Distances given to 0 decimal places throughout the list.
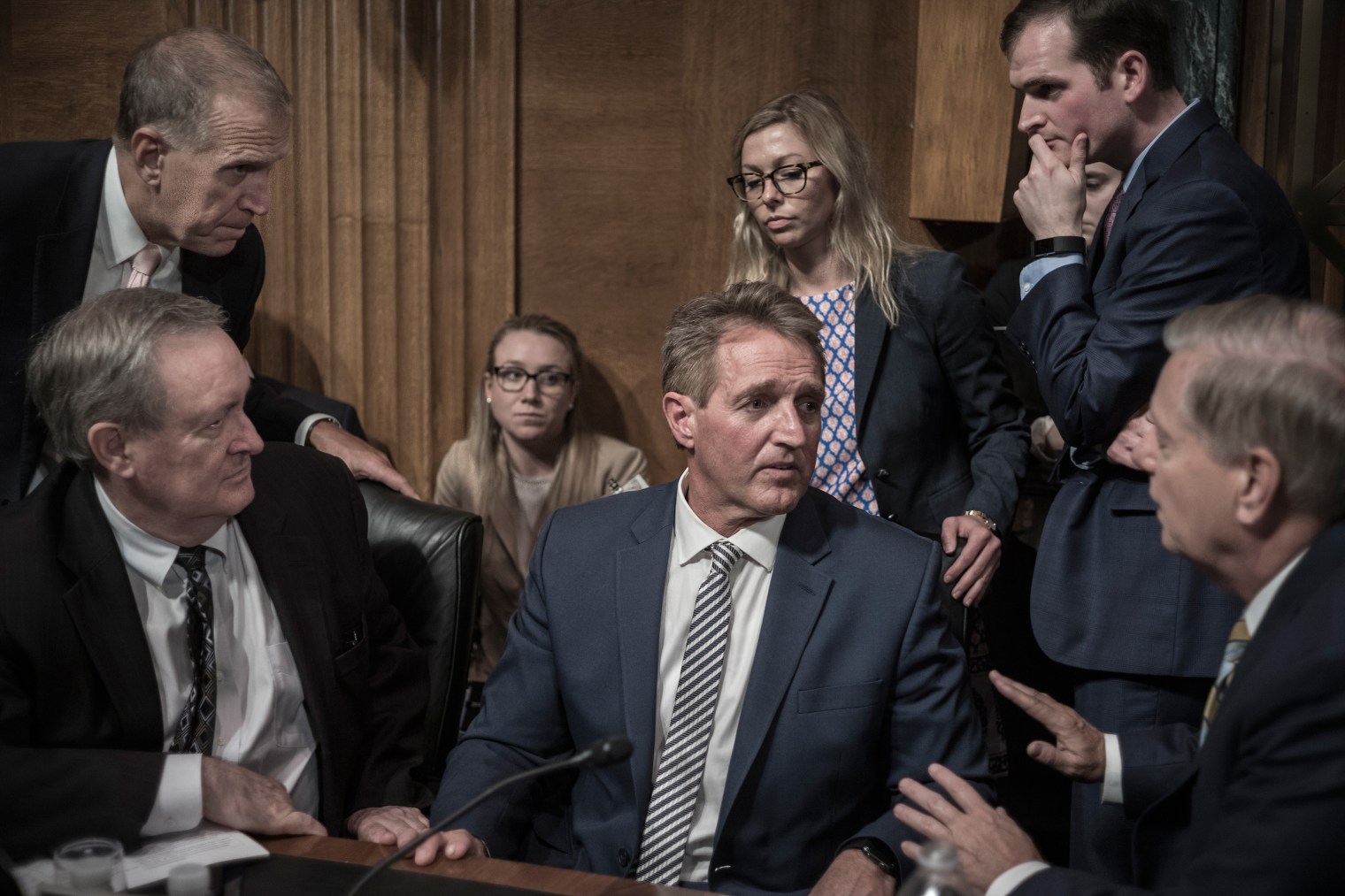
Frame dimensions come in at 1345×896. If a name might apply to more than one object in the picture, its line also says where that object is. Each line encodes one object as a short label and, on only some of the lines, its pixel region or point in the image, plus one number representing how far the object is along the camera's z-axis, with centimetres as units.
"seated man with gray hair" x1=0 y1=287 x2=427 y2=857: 182
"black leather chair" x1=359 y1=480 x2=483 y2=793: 247
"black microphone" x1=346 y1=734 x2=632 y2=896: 146
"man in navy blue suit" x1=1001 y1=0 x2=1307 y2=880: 214
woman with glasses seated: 356
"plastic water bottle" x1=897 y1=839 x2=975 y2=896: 131
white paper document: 164
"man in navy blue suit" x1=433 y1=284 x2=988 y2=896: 201
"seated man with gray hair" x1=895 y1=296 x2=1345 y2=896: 133
